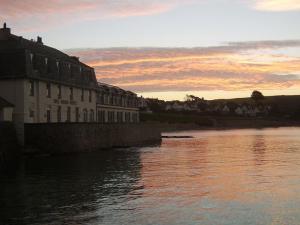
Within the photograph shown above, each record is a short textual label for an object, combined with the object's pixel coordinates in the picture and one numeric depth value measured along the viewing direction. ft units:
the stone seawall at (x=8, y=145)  112.88
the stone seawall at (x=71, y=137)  127.86
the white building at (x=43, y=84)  129.01
